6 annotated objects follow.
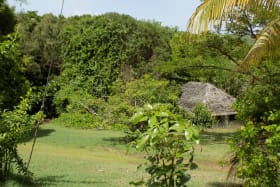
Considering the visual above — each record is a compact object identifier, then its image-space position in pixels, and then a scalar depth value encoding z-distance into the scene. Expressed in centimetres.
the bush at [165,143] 247
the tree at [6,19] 2072
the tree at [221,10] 573
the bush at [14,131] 740
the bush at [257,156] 456
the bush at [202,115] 2722
